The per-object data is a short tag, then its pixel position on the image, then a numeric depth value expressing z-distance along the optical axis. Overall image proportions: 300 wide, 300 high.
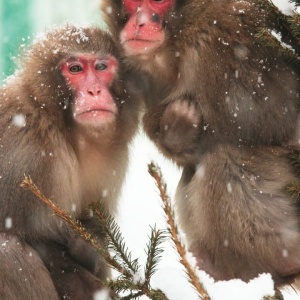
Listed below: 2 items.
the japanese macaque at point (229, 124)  8.48
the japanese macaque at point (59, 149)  7.96
